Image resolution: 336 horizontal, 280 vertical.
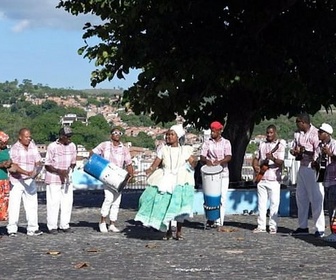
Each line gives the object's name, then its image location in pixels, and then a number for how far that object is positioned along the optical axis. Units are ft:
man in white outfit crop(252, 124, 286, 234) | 47.03
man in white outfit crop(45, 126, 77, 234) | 46.98
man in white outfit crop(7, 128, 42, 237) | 45.80
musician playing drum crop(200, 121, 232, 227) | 49.19
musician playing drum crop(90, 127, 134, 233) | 47.73
